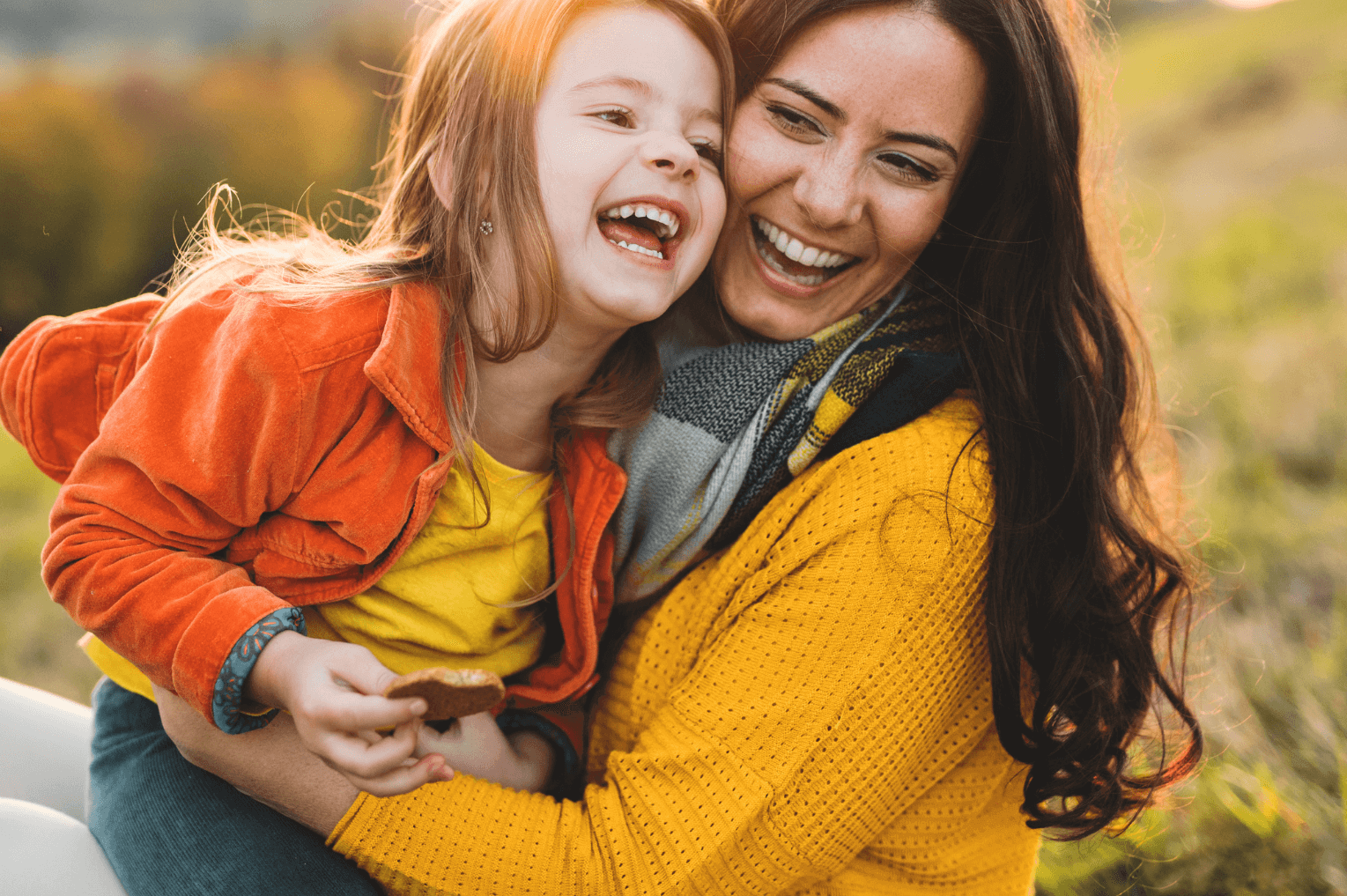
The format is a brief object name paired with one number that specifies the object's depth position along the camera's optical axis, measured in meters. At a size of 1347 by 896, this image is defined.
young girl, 0.98
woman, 0.99
